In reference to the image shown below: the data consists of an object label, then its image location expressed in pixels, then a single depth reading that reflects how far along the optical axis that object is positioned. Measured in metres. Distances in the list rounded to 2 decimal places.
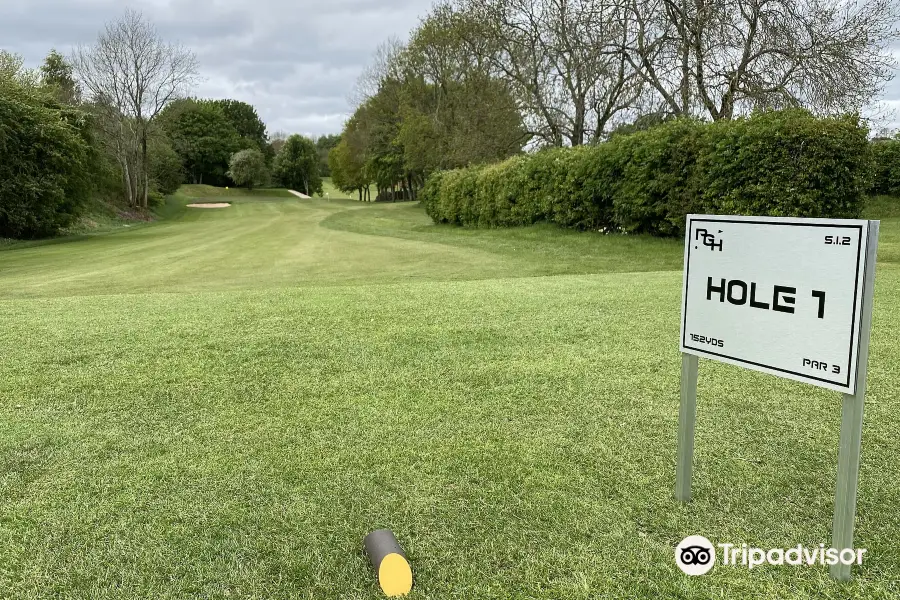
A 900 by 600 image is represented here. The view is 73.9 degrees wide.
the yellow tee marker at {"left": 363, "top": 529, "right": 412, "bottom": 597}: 1.91
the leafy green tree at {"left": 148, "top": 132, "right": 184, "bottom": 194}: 39.25
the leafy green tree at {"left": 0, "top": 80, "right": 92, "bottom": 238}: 20.84
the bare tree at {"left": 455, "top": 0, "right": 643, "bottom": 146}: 18.86
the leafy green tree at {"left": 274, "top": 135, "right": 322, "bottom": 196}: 65.56
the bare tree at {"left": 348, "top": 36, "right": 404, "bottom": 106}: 42.69
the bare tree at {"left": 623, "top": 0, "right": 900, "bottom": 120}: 15.87
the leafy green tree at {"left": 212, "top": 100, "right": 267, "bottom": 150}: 73.50
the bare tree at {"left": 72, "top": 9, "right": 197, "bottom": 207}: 32.19
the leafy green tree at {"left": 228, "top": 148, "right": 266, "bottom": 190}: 60.09
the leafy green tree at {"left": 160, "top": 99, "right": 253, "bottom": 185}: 61.81
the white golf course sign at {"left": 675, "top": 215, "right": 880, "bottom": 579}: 1.74
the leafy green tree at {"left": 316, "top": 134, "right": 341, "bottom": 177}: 82.38
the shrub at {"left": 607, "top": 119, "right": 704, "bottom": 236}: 12.96
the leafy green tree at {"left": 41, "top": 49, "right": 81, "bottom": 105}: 36.53
